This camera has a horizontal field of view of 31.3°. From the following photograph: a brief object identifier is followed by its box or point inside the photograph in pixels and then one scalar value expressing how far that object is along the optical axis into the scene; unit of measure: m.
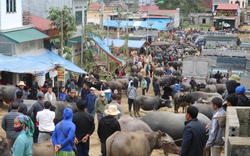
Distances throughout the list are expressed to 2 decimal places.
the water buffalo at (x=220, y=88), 21.84
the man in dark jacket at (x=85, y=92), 14.97
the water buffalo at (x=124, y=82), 23.52
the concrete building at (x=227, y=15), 78.12
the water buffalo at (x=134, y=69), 30.46
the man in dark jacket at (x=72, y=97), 14.03
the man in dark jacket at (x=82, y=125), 9.12
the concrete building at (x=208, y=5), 91.75
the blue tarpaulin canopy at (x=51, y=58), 19.77
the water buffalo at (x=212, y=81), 24.70
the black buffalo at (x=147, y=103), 17.38
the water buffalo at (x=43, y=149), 8.79
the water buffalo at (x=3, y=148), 6.57
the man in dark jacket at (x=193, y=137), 7.23
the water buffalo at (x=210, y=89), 21.51
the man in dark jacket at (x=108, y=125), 9.26
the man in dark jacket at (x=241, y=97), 9.06
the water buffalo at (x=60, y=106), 13.36
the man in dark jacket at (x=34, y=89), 16.25
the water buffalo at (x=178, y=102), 18.41
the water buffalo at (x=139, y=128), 10.33
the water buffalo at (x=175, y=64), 34.93
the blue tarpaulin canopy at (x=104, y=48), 27.78
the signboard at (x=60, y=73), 17.33
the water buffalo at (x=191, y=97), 18.34
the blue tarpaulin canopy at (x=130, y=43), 39.83
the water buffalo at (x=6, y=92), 16.72
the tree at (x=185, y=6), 84.94
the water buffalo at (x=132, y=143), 8.76
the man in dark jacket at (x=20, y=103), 10.34
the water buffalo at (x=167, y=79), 25.26
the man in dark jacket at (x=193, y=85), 22.59
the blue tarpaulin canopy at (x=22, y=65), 17.31
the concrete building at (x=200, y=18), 85.12
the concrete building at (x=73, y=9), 27.31
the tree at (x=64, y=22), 23.42
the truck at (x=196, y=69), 26.25
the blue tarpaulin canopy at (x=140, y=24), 62.75
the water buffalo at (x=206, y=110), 13.79
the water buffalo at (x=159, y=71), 29.64
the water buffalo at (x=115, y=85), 22.36
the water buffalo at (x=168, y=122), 12.21
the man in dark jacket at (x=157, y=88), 20.92
